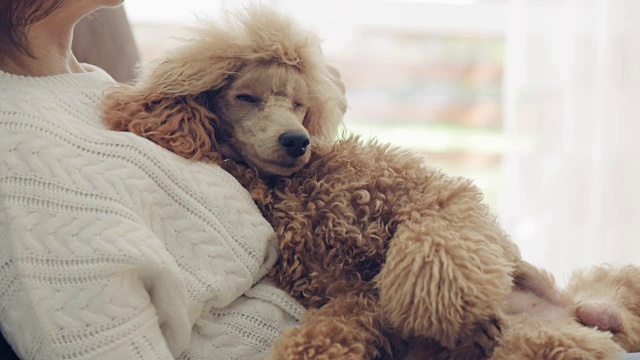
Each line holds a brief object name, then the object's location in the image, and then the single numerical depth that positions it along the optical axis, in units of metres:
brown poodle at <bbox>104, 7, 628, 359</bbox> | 0.74
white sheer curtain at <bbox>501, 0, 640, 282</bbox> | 2.32
